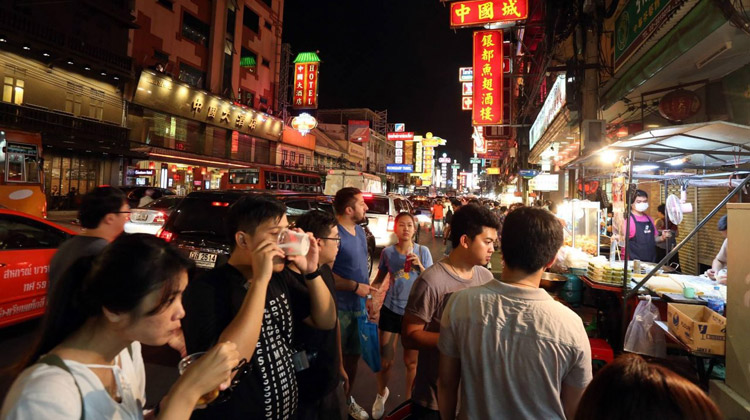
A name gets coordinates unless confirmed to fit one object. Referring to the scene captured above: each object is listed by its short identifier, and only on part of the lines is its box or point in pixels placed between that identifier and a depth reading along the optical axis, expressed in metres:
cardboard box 3.59
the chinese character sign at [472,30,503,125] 13.80
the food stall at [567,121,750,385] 3.89
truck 19.38
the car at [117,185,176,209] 17.91
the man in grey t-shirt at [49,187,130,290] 3.14
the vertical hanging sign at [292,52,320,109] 33.78
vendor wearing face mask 6.98
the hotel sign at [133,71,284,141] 23.38
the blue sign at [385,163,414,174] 56.69
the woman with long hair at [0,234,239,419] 1.15
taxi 4.71
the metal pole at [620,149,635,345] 4.55
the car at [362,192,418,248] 10.89
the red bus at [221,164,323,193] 17.25
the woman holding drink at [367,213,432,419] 3.62
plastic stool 4.25
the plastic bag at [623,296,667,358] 4.26
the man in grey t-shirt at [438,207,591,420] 1.63
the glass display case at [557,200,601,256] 7.12
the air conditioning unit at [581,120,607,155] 9.03
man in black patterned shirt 1.60
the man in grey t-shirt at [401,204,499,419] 2.50
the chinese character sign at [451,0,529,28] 11.65
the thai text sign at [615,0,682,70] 6.09
